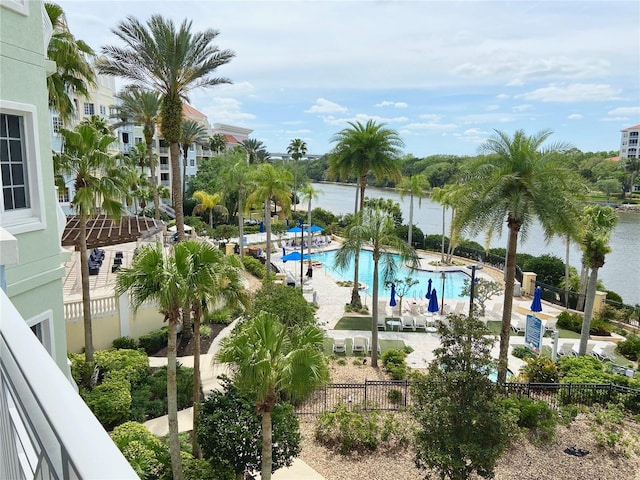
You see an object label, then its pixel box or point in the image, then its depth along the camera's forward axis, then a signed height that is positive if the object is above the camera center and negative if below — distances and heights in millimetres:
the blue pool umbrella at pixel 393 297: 23419 -6373
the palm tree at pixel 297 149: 51062 +2292
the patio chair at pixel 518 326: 22125 -7403
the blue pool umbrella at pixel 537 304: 22625 -6405
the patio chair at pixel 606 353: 18453 -7235
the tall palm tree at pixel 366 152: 26016 +1030
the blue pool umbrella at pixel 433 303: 22484 -6393
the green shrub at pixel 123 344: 16141 -6111
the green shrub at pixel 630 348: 19219 -7279
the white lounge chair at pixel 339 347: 18781 -7144
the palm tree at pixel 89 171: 12359 -100
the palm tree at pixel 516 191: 13789 -572
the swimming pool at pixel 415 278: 29844 -7614
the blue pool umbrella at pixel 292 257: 29812 -5617
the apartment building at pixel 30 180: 6285 -201
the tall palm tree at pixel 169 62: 16594 +3889
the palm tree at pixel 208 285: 8398 -2259
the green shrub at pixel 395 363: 16172 -7025
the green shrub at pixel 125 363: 13945 -6083
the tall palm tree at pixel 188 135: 49781 +3707
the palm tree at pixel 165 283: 8023 -1985
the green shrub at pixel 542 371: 15359 -6594
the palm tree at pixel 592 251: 18094 -3024
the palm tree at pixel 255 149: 63897 +2782
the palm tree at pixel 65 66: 12312 +2848
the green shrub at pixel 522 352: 18859 -7381
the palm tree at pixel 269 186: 26766 -960
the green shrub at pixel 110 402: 12133 -6204
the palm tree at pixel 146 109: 35125 +4488
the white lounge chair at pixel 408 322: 22328 -7242
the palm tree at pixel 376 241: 17328 -2642
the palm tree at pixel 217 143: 66312 +3756
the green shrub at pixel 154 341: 16719 -6275
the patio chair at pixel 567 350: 19031 -7233
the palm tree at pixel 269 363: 7711 -3238
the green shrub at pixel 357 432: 11914 -6842
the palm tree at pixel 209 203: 46156 -3474
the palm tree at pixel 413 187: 41125 -1408
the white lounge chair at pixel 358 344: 18969 -7105
